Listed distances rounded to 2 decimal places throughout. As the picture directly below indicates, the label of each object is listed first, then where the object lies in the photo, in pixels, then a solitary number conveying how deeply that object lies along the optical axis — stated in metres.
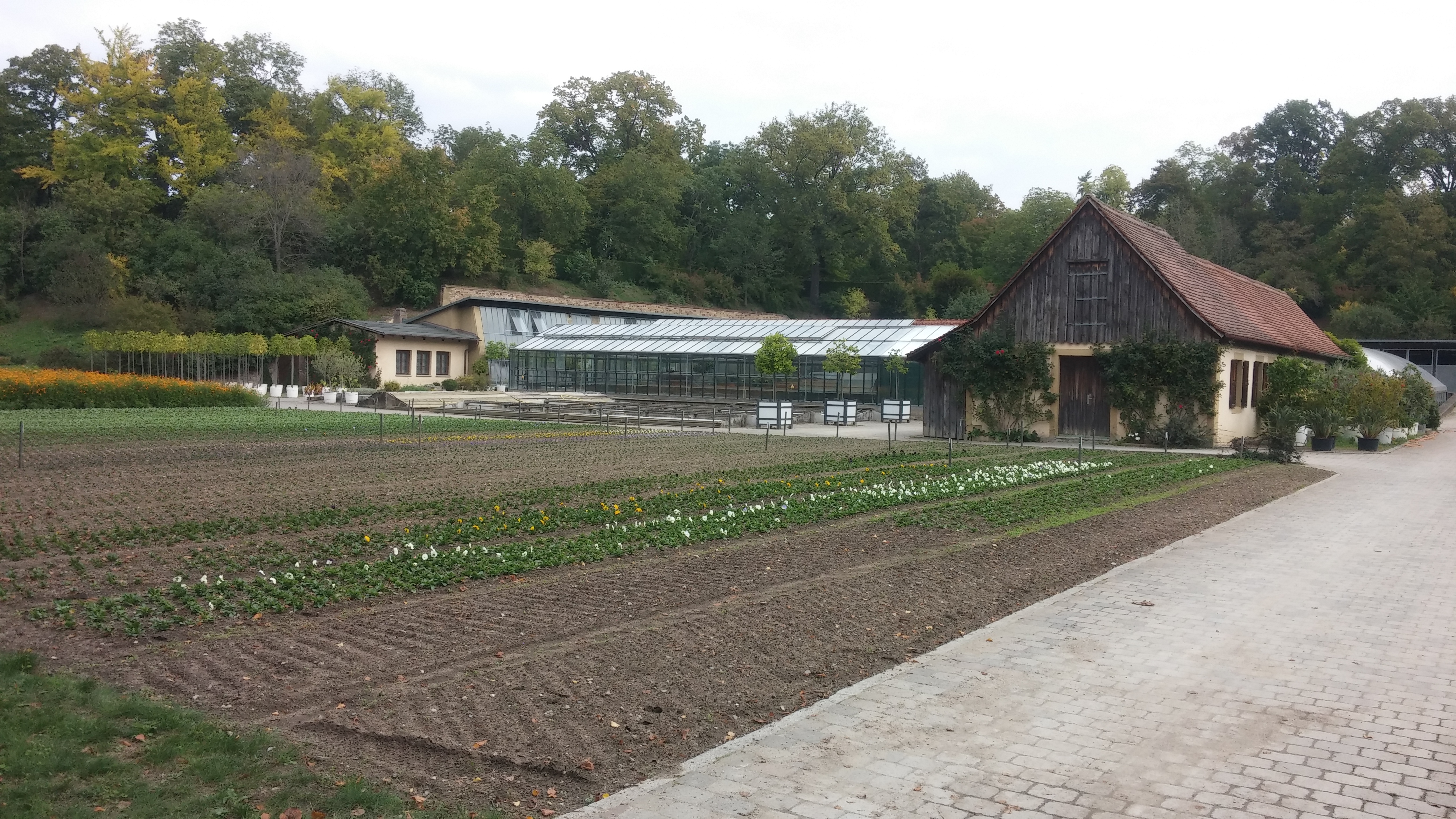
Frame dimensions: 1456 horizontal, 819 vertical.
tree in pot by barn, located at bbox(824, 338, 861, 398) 42.56
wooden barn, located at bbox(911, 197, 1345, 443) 29.67
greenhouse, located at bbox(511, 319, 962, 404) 45.34
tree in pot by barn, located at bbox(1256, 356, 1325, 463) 29.67
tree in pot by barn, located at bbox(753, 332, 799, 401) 43.19
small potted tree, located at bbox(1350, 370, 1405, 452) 29.34
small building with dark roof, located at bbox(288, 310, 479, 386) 52.44
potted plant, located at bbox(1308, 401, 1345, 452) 28.78
